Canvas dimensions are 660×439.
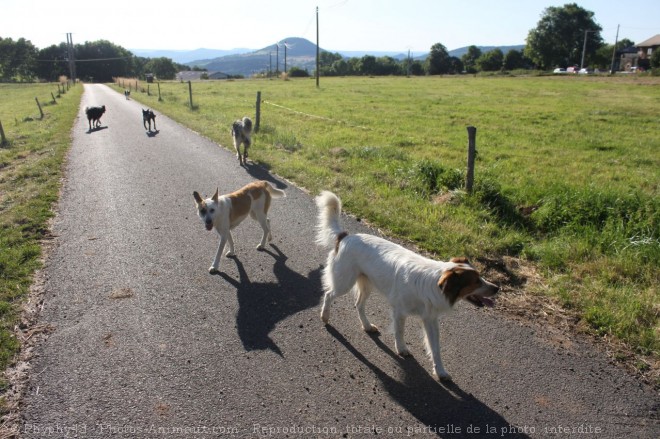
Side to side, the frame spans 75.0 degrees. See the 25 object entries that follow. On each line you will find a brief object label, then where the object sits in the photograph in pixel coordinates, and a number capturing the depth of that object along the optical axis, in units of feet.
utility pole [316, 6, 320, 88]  154.43
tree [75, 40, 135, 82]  326.65
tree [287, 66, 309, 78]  268.62
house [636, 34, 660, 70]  286.66
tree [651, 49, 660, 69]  213.87
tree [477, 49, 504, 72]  296.10
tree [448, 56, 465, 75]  320.50
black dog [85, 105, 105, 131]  65.36
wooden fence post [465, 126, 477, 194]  27.17
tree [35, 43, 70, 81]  314.08
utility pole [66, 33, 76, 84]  270.46
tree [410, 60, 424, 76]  330.54
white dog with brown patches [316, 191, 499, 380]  12.17
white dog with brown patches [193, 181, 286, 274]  19.35
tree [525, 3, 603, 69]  305.53
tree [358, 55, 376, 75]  341.21
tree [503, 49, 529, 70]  298.56
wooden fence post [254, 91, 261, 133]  55.88
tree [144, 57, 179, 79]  389.80
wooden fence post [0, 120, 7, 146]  54.88
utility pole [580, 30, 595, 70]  284.37
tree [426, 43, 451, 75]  319.06
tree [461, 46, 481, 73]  317.73
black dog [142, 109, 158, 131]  59.72
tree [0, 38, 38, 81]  307.99
